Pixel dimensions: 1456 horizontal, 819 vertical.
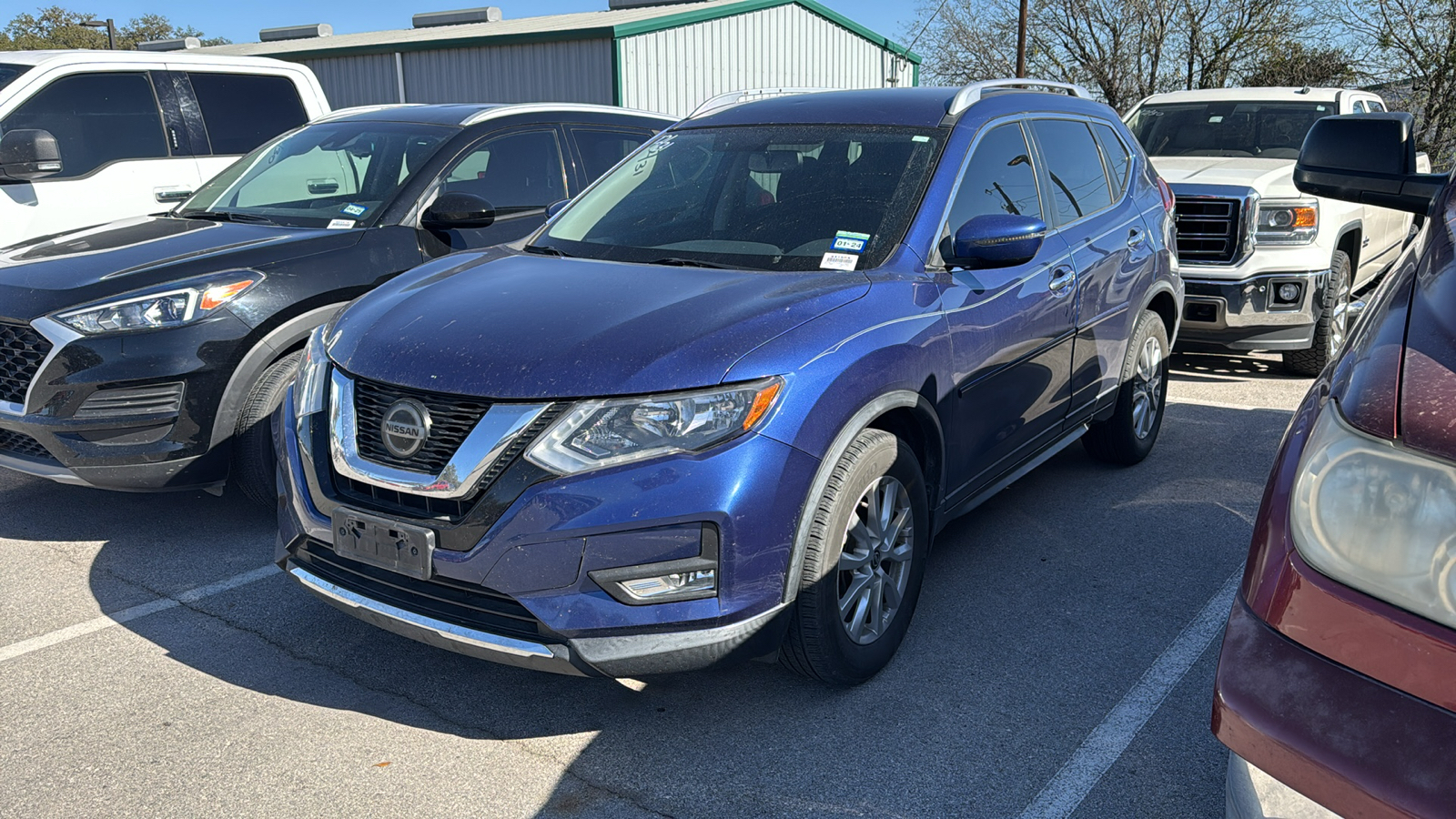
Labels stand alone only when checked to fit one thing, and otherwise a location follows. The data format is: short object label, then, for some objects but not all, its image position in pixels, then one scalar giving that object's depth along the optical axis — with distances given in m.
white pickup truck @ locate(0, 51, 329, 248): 6.38
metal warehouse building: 21.36
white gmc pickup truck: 7.19
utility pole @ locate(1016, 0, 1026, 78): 24.50
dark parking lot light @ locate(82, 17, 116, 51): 53.50
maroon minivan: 1.52
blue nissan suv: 2.81
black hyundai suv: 4.26
